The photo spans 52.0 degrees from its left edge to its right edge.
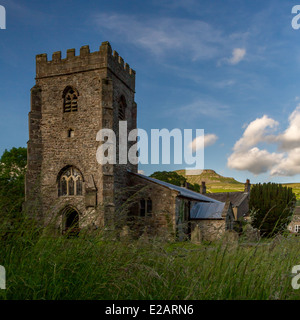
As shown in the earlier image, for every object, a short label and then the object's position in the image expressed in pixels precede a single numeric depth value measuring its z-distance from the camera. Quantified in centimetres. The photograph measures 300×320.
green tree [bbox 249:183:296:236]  2912
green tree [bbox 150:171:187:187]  4334
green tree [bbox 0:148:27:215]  3094
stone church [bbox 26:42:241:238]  2264
